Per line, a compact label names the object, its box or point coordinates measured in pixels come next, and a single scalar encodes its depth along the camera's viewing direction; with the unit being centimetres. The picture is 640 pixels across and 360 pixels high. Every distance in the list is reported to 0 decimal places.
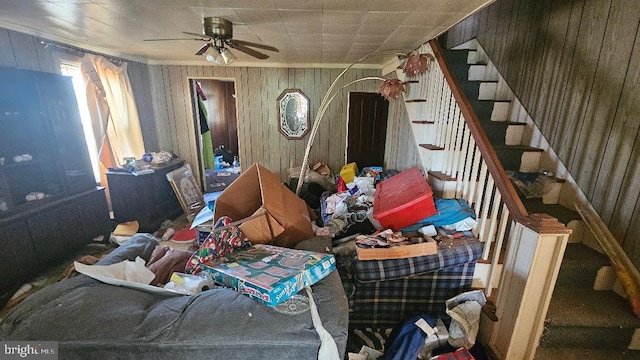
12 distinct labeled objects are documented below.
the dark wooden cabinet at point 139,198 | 305
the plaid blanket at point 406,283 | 167
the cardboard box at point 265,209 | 157
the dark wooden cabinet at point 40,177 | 205
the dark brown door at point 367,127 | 393
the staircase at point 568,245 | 146
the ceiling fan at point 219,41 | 190
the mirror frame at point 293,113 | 407
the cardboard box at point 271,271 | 103
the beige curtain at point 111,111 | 292
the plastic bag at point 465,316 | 149
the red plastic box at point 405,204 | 183
